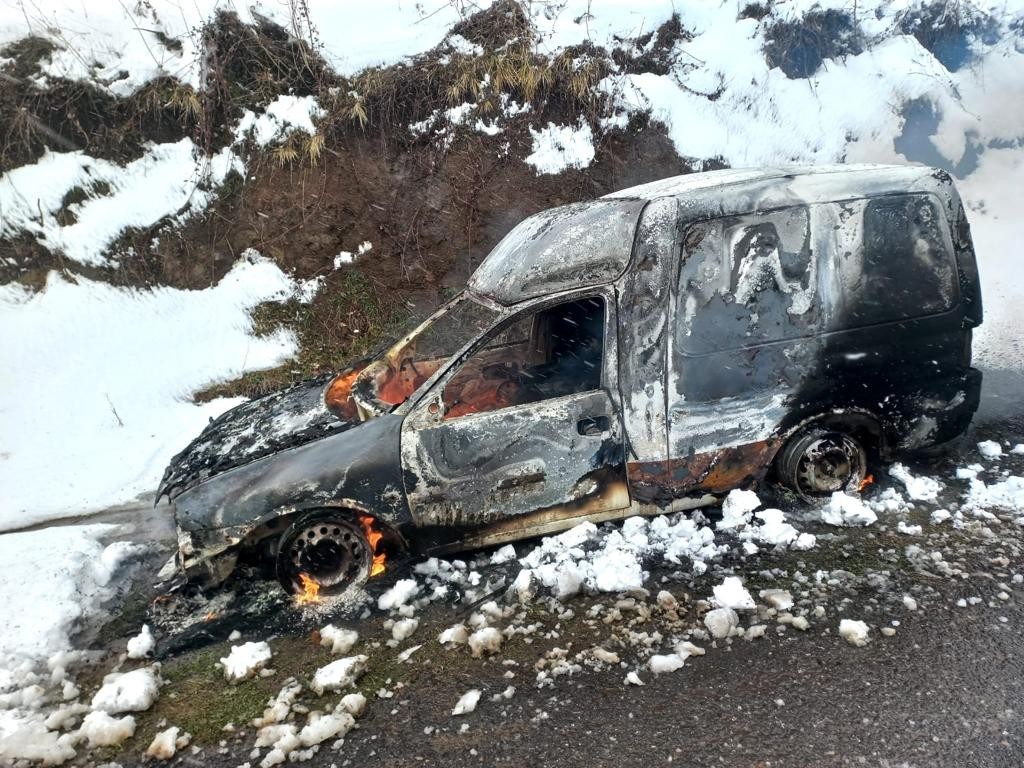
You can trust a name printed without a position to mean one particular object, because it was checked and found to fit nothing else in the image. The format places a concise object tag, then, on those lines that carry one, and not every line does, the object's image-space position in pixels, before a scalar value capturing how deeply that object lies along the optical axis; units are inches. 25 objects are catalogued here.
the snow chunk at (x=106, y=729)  114.1
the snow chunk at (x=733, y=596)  127.4
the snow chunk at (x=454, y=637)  128.1
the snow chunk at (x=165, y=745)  110.1
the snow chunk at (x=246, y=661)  126.6
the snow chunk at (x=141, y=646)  136.1
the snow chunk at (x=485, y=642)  124.3
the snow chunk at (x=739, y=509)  154.8
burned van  139.8
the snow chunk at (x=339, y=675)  119.5
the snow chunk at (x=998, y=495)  152.2
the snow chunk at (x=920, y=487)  159.2
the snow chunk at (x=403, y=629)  131.3
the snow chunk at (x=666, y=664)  114.8
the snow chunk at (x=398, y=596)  140.4
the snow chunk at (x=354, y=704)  113.3
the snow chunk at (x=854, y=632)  115.6
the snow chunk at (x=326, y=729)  108.2
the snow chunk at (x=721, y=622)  121.7
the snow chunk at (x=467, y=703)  111.2
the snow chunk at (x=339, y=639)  129.5
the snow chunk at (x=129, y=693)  120.5
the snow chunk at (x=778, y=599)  126.3
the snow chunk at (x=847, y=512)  151.9
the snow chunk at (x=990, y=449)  175.5
